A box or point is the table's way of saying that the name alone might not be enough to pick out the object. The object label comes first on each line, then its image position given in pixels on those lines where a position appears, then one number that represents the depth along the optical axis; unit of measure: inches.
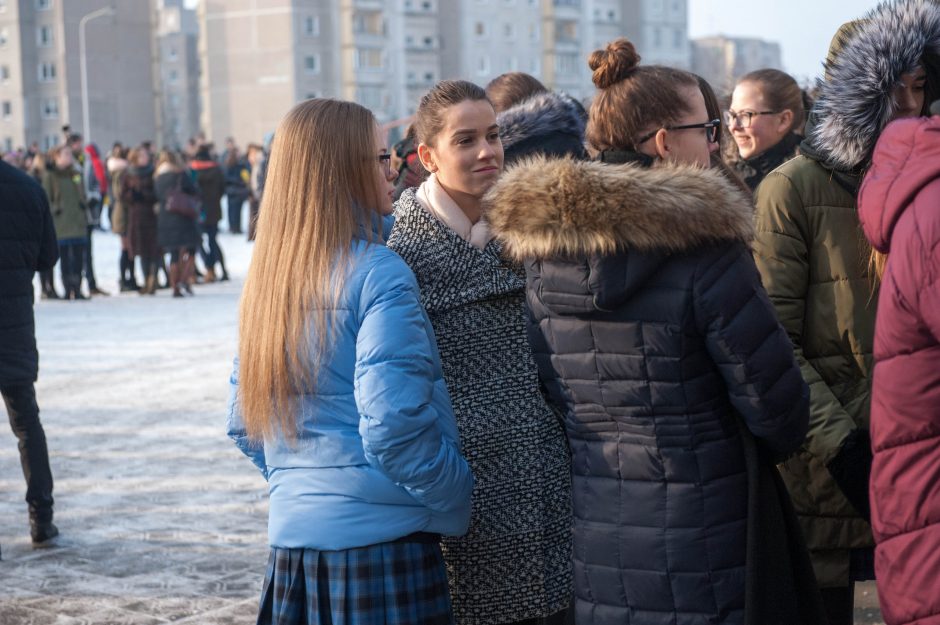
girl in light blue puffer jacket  122.3
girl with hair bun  117.9
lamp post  2737.0
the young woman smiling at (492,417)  138.6
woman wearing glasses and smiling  224.4
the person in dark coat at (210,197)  831.7
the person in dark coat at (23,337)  251.0
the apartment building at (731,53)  5593.5
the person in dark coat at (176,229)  701.3
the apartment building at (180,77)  4645.7
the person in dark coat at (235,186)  1267.2
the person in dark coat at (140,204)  725.9
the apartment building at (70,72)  3228.3
